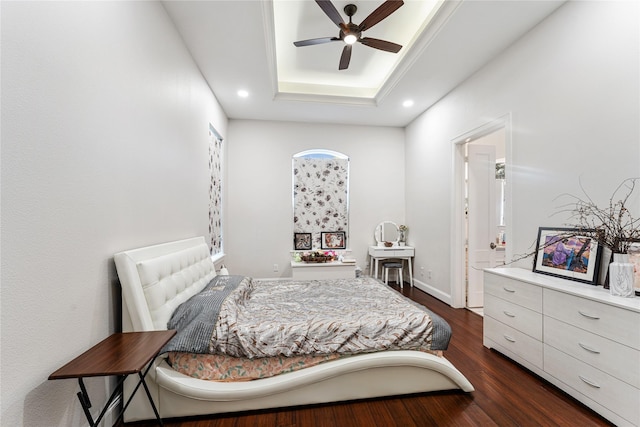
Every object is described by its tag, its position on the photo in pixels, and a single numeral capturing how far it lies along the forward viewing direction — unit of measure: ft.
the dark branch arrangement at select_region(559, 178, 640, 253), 5.86
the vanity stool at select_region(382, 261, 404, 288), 14.98
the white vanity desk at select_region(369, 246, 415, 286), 15.46
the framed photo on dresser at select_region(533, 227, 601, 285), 6.51
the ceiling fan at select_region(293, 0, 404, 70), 7.10
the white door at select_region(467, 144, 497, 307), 12.14
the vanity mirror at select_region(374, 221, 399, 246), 16.44
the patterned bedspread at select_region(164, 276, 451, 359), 5.55
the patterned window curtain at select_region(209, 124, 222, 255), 11.94
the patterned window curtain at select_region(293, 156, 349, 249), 16.11
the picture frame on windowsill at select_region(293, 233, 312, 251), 16.03
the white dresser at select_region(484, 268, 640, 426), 5.06
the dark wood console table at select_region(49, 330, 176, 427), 3.51
